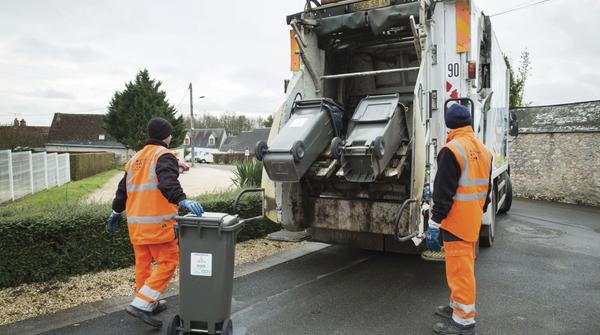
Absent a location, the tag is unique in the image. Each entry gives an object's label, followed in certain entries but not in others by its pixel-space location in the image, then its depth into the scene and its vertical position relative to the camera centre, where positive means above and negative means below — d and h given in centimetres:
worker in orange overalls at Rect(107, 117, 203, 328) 341 -51
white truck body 441 +66
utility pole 3933 +352
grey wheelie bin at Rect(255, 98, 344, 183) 409 +6
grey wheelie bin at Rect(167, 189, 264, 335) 309 -82
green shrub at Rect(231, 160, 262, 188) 834 -48
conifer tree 3588 +285
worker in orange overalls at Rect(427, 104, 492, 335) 335 -51
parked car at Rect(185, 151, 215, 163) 5631 -111
